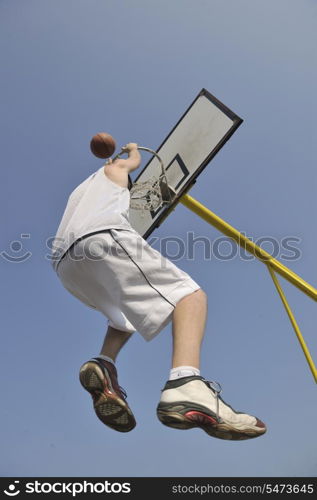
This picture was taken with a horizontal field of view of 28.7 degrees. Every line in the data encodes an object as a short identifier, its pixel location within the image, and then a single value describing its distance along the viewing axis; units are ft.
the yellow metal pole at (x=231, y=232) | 21.11
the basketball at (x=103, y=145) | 17.76
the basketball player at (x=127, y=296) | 13.58
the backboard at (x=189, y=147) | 20.33
